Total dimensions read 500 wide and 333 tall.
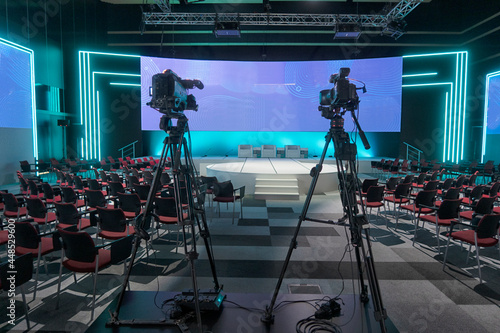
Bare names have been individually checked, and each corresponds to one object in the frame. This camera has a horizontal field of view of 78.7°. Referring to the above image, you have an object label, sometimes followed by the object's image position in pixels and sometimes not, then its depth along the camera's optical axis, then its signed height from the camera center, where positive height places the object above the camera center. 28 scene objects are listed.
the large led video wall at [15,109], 9.62 +1.26
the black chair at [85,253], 2.68 -0.97
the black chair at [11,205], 4.46 -0.88
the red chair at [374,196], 5.47 -0.86
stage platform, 8.18 -0.86
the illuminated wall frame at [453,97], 13.09 +2.30
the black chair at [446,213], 4.30 -0.90
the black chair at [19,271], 2.24 -0.96
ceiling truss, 10.91 +4.81
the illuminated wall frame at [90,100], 13.65 +2.09
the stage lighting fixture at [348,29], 10.62 +4.17
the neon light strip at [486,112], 11.88 +1.47
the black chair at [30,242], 2.88 -0.94
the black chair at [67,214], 3.84 -0.86
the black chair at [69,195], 5.03 -0.81
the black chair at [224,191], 5.94 -0.85
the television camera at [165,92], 2.06 +0.37
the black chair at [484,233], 3.41 -0.95
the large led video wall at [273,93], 14.27 +2.62
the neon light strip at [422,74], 13.90 +3.50
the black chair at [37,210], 4.15 -0.88
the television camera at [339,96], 2.12 +0.38
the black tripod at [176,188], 2.11 -0.30
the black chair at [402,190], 5.58 -0.77
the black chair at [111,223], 3.55 -0.91
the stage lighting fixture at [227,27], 10.53 +4.18
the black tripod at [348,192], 2.04 -0.32
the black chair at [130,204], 4.51 -0.86
